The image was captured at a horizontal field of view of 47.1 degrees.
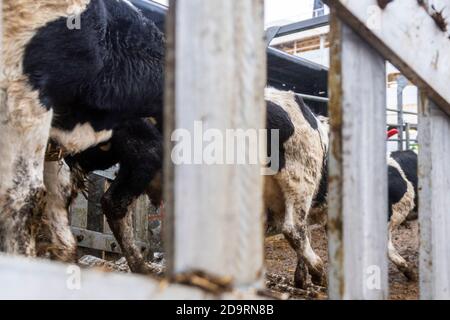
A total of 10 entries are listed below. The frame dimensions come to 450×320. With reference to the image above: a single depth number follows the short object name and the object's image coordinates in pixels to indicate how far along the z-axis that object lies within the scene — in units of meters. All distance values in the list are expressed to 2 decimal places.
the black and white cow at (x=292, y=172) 4.64
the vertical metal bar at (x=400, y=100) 9.46
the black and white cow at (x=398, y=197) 5.52
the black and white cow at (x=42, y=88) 2.54
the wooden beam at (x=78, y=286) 1.04
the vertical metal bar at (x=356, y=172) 1.40
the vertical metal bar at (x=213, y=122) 1.06
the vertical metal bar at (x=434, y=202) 1.67
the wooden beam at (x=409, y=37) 1.48
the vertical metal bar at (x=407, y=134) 9.73
